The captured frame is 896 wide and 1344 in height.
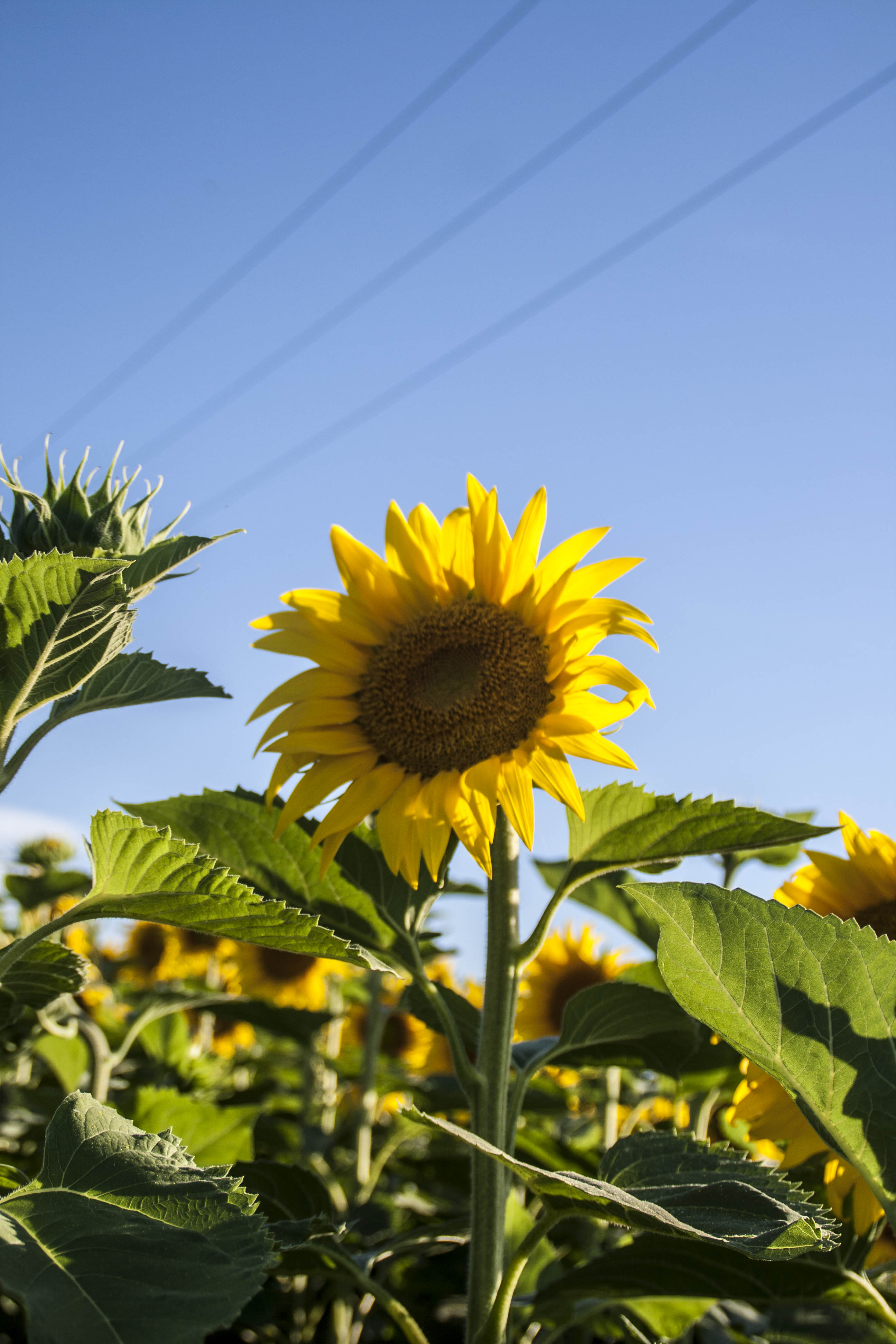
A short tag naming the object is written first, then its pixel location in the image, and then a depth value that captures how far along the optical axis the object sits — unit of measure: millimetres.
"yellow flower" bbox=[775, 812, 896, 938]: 1575
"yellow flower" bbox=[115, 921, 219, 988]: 4250
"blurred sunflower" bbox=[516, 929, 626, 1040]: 3082
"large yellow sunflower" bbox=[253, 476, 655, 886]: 1354
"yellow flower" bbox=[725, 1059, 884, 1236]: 1383
